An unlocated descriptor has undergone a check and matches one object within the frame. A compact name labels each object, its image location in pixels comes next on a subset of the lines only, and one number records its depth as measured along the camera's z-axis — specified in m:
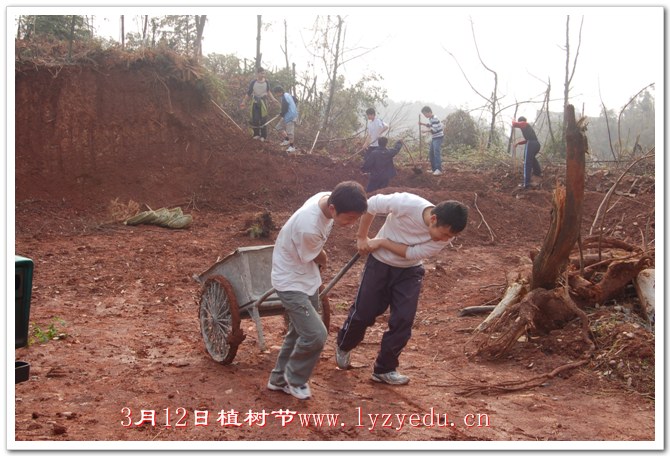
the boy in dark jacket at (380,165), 12.47
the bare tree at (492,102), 17.77
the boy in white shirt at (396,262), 4.15
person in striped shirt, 13.91
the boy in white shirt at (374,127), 14.16
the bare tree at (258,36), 17.52
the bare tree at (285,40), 20.31
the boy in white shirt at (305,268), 3.78
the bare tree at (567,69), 16.58
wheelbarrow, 4.66
